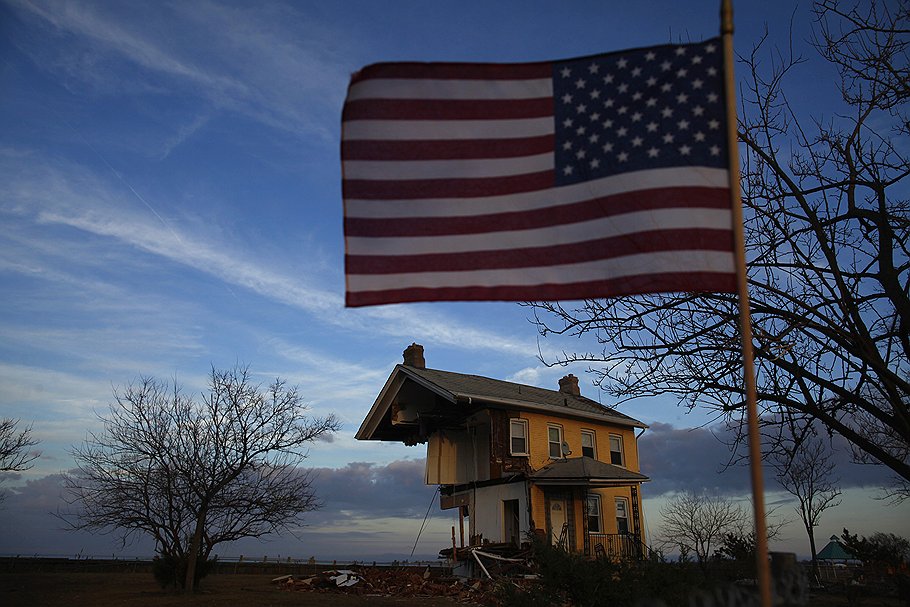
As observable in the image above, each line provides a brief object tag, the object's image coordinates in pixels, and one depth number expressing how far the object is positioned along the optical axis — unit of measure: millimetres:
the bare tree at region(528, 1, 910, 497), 9344
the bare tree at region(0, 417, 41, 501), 34688
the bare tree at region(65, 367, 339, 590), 24250
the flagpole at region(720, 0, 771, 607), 4480
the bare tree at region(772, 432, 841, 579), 33572
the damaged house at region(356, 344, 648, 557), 27312
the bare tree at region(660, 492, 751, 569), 31866
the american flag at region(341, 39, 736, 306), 6031
